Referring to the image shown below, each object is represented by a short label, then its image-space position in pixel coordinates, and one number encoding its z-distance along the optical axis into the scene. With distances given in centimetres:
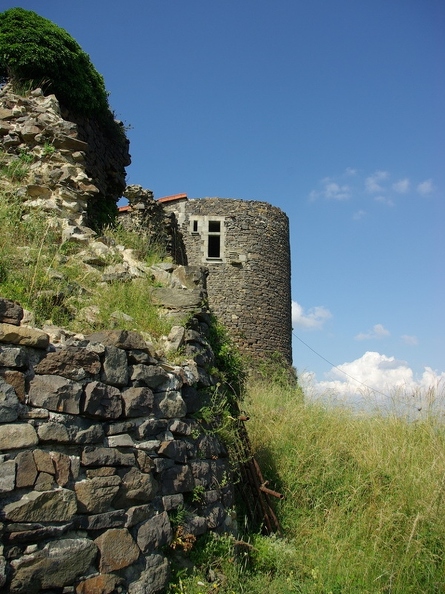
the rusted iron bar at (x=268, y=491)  453
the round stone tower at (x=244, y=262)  1873
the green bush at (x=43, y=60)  664
